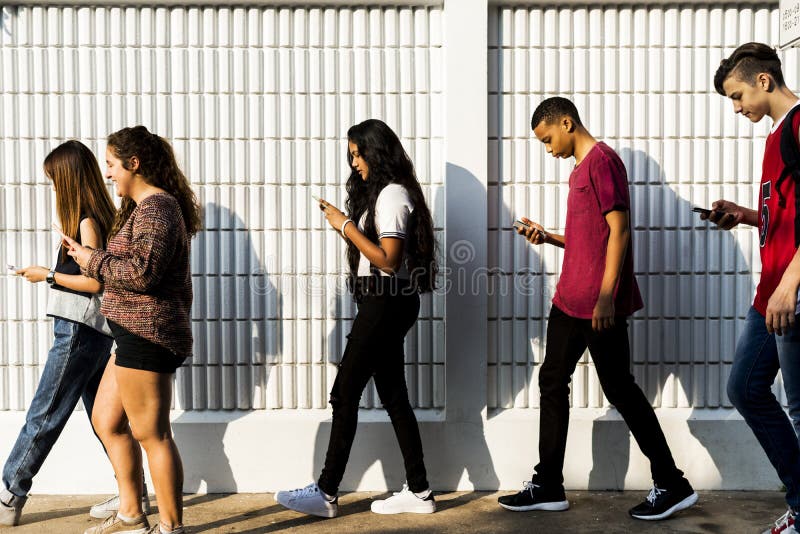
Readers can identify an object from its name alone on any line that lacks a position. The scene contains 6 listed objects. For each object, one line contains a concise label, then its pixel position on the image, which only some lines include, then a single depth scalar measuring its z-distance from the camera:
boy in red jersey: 6.84
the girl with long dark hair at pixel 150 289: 6.98
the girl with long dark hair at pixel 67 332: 7.98
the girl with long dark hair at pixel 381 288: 8.07
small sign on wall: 7.84
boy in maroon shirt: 8.03
